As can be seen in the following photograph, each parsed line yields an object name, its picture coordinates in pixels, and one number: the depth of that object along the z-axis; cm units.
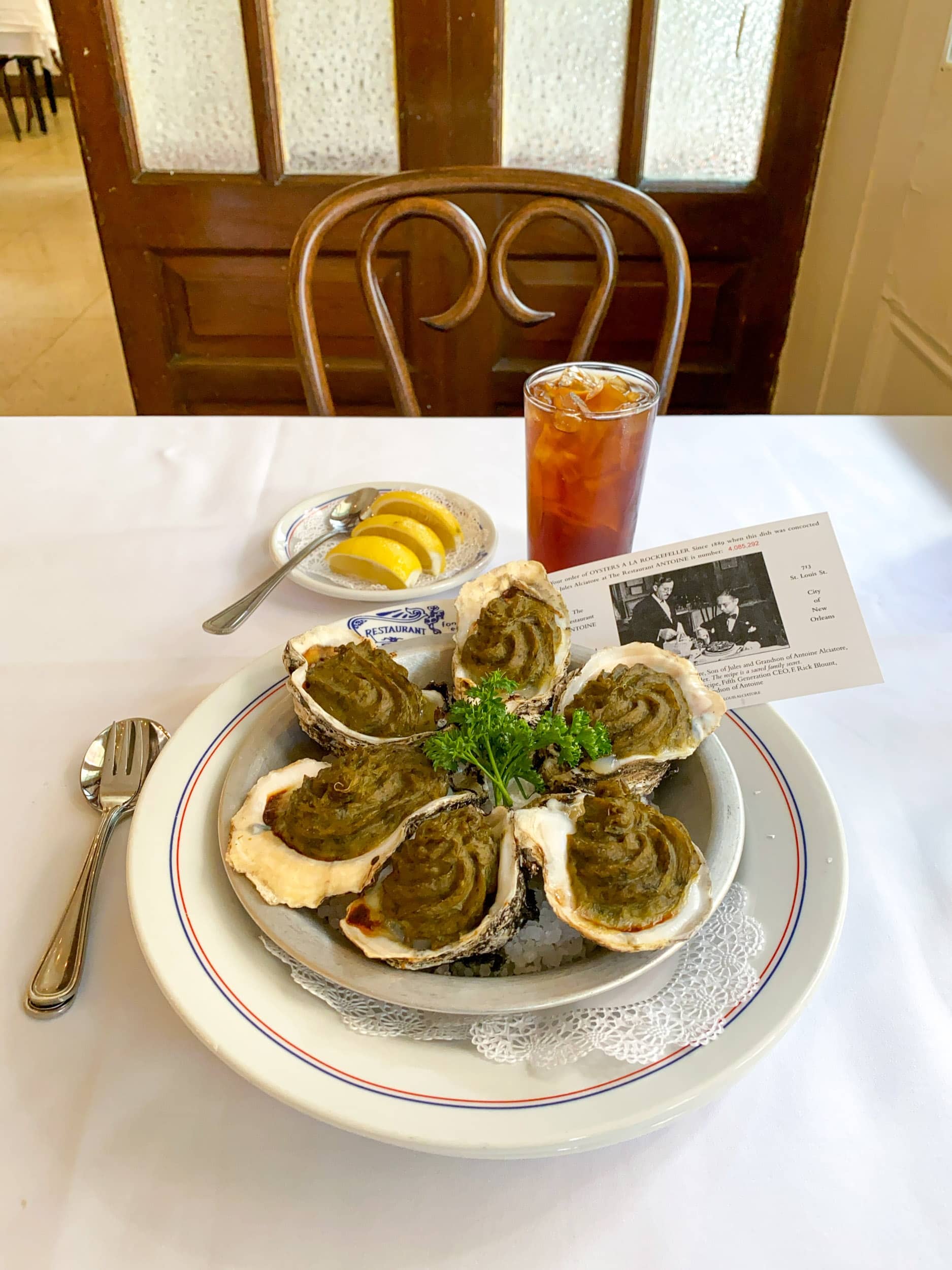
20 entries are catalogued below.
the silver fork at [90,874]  54
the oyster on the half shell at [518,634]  69
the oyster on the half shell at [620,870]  52
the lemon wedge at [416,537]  92
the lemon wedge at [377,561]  89
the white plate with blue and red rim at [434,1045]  44
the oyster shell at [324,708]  65
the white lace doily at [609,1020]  47
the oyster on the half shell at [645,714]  63
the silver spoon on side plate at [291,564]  86
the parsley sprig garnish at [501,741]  61
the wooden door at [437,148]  207
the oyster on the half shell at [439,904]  51
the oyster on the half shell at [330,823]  55
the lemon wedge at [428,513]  97
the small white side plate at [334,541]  89
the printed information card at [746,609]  71
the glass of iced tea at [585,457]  85
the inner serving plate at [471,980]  48
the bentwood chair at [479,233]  128
